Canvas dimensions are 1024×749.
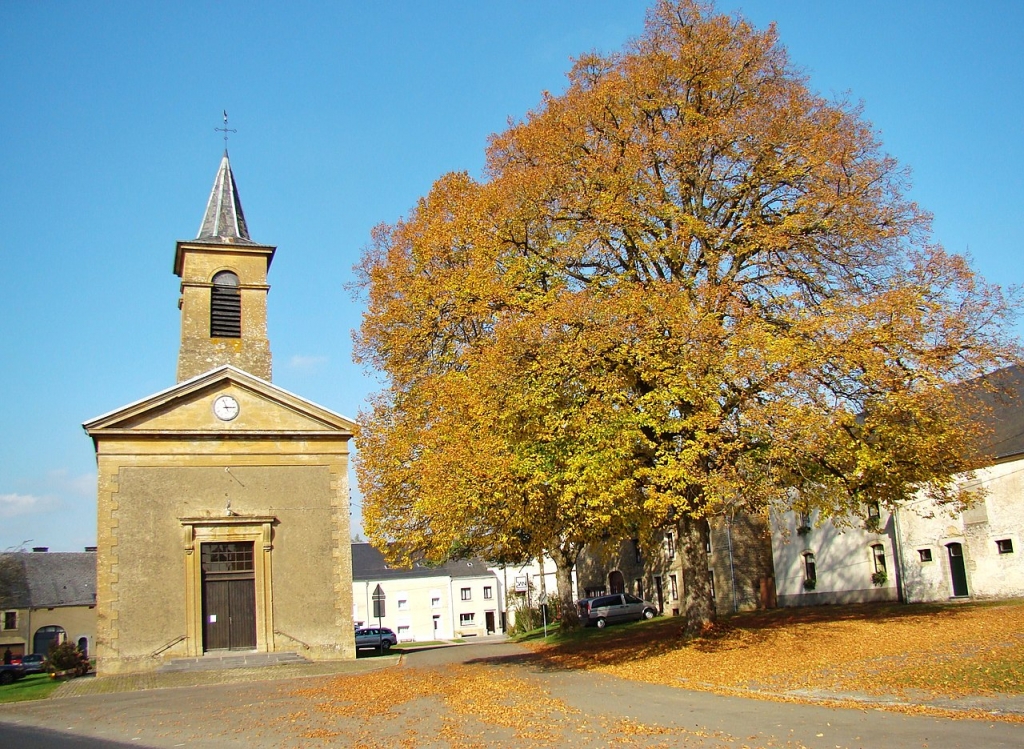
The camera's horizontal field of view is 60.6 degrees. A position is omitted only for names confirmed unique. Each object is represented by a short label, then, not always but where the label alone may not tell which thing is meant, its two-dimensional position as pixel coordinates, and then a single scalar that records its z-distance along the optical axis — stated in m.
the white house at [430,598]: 61.53
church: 25.06
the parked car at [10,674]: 38.19
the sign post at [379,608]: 60.45
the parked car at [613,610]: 39.12
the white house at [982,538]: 25.22
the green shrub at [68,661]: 26.80
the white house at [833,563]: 30.44
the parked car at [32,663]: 43.01
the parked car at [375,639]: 38.00
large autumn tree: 16.69
